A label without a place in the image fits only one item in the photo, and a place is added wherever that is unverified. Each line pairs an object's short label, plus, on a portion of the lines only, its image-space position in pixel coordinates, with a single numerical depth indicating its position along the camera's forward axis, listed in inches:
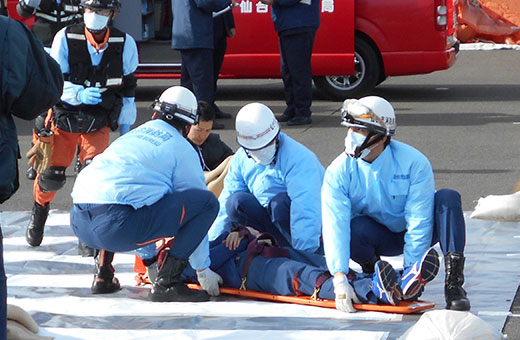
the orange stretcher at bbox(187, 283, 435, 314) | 414.0
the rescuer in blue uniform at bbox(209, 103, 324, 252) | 466.3
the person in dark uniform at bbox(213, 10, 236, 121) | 845.8
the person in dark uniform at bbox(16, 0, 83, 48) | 786.2
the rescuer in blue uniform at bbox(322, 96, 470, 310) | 422.6
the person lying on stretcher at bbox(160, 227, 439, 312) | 408.5
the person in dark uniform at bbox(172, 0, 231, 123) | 807.1
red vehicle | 920.3
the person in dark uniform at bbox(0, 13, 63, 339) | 307.7
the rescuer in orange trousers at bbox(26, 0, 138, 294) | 536.7
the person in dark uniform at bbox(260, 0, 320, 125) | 835.4
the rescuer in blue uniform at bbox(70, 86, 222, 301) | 431.2
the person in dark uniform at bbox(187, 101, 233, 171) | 548.7
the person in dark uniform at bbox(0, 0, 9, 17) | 903.6
